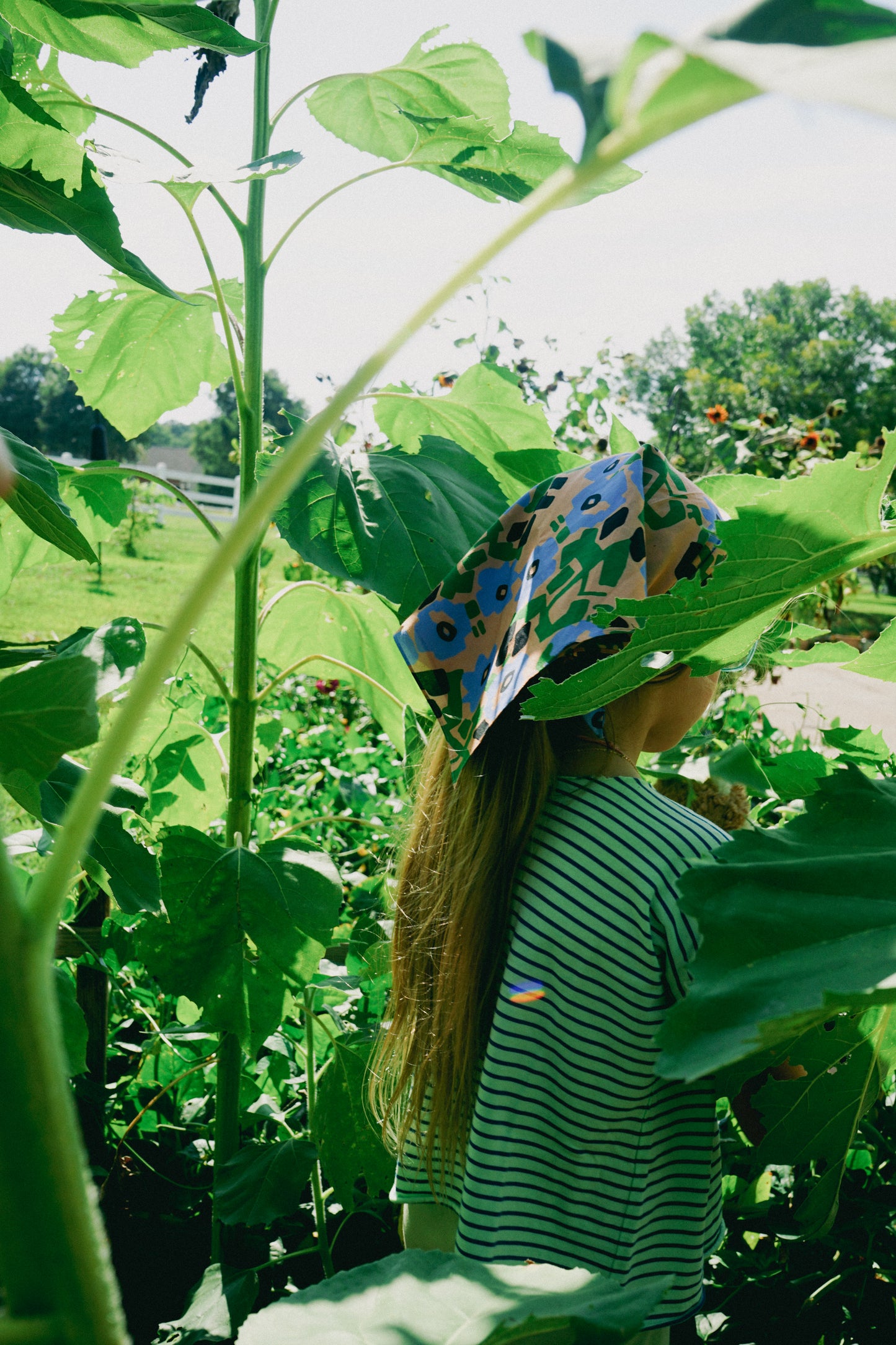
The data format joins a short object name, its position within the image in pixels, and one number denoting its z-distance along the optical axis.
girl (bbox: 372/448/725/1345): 1.25
